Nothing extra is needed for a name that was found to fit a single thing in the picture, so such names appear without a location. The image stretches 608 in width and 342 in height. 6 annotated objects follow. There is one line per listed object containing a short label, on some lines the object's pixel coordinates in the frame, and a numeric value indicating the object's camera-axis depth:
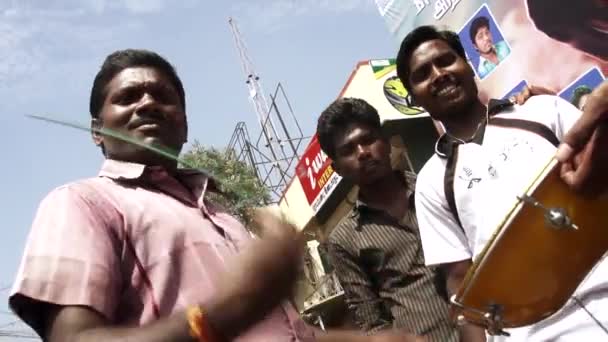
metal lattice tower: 15.34
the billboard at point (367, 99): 10.68
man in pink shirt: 1.21
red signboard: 12.26
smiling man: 2.09
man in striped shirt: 2.93
